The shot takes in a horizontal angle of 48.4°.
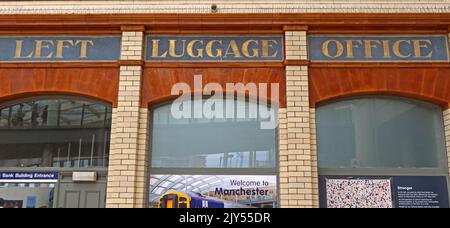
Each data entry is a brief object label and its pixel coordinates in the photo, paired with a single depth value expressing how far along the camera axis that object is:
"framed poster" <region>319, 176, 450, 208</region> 7.45
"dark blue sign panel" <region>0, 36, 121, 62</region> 7.90
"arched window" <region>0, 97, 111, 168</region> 7.84
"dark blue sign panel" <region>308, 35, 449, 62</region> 7.83
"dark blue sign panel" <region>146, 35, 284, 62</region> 7.87
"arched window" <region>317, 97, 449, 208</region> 7.48
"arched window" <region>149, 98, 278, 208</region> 7.51
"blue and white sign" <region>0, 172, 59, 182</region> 7.76
